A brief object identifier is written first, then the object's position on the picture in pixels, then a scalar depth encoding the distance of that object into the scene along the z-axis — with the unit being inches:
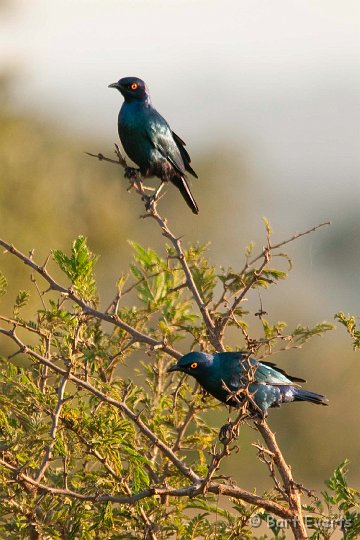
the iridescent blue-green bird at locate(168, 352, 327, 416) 392.2
